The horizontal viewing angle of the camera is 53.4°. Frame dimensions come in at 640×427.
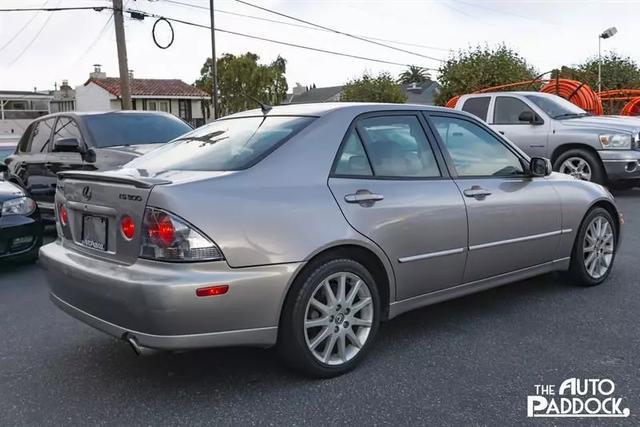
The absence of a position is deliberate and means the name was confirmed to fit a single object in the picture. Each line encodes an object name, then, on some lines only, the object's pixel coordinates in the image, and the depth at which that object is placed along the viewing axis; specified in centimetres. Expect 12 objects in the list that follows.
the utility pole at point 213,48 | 2398
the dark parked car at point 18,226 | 613
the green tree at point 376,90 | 4544
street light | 2292
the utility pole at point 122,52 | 1705
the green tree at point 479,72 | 2306
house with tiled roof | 4822
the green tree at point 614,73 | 2546
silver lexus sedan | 301
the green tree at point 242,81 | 4381
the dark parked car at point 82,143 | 706
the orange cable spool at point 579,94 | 1389
